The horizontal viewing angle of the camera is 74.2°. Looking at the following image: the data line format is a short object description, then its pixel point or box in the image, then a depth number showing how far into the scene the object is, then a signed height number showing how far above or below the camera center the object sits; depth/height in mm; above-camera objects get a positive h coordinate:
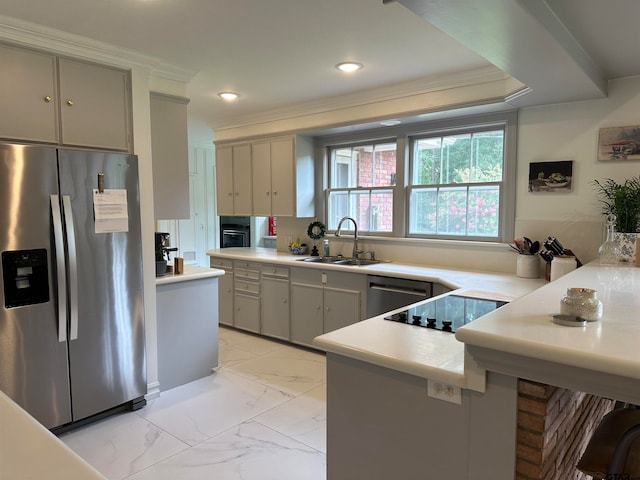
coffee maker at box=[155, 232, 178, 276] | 3225 -295
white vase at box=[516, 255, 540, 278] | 3072 -388
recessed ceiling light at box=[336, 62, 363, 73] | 3029 +1064
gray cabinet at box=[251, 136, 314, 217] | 4508 +404
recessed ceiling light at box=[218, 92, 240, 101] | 3857 +1087
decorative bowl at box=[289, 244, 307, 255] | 4762 -421
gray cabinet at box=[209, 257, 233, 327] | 4762 -892
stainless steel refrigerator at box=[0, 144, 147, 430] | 2299 -421
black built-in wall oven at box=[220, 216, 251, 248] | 6121 -283
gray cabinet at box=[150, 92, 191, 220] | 3141 +427
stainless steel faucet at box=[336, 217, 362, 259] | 4242 -267
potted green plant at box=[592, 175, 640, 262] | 2504 +10
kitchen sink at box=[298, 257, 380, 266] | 4129 -482
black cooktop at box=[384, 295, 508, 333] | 1872 -487
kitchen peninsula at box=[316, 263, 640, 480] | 1080 -565
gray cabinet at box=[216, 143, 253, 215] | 4934 +399
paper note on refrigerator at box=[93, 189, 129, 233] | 2594 +13
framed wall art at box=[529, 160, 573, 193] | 3023 +265
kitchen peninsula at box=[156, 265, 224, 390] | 3176 -881
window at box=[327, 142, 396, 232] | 4238 +290
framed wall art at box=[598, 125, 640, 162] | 2734 +457
